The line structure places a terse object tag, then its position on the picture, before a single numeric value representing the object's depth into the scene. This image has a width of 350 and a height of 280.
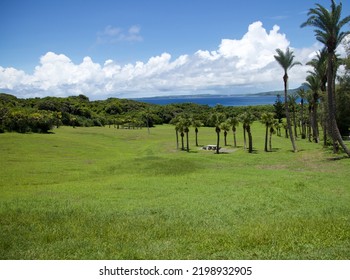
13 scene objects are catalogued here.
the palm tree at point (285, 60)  54.09
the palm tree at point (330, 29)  36.81
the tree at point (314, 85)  58.71
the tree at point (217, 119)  68.62
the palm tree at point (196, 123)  76.05
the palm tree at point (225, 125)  70.72
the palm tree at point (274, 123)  65.93
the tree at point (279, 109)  138.50
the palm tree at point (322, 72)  52.23
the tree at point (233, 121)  73.19
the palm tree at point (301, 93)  75.16
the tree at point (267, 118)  63.53
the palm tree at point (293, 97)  84.01
